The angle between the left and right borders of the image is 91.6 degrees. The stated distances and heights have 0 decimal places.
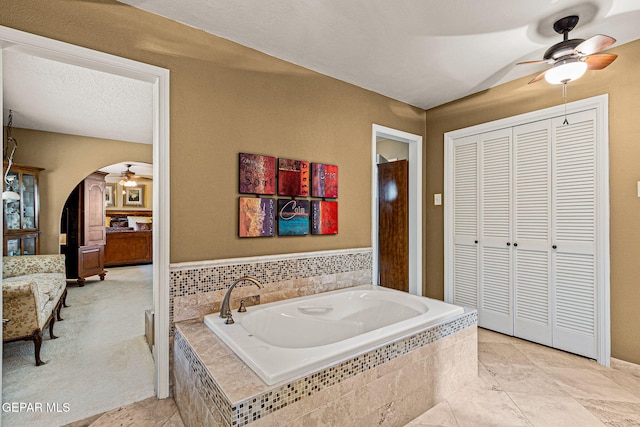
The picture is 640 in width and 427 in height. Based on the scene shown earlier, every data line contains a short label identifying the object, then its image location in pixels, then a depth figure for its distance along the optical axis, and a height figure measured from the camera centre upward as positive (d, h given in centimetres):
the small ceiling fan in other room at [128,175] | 699 +93
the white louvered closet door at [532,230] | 275 -16
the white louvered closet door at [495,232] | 303 -19
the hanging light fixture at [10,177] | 379 +47
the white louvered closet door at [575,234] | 249 -17
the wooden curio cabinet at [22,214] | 394 +0
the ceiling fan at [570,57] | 194 +101
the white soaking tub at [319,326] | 142 -69
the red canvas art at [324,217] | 280 -3
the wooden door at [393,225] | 398 -15
